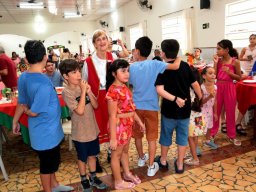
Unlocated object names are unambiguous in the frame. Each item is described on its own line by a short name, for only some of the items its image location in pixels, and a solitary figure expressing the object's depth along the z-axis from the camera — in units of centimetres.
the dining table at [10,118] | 238
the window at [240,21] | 540
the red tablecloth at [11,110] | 237
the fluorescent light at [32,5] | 851
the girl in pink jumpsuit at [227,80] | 275
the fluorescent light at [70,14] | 1160
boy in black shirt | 207
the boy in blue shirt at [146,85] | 205
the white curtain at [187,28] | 686
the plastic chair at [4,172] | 240
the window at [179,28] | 694
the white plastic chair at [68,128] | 277
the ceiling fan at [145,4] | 879
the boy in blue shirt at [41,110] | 165
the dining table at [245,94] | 273
